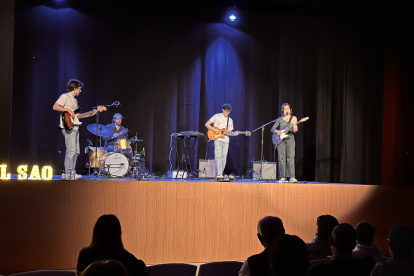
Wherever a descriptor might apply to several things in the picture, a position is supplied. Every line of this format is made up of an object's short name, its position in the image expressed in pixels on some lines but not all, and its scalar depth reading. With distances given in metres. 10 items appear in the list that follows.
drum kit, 7.41
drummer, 8.28
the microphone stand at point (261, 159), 8.55
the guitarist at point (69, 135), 6.75
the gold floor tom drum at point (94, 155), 7.78
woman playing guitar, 8.12
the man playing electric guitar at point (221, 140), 8.63
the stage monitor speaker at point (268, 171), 8.59
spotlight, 9.41
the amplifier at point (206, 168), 8.75
